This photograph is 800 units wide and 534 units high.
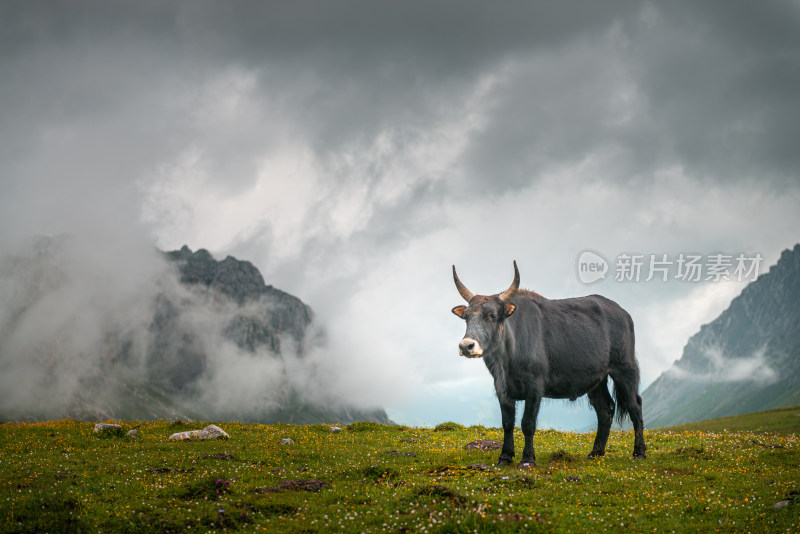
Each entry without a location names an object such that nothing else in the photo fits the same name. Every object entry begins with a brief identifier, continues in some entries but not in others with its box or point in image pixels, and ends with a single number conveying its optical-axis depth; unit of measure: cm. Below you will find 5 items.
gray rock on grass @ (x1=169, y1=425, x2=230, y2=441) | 2289
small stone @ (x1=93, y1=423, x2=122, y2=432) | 2388
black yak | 1717
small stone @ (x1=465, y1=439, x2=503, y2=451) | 2142
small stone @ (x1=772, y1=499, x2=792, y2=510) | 1230
